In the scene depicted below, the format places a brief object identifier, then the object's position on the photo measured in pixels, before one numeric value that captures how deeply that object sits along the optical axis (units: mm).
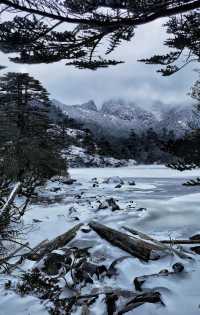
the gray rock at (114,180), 25064
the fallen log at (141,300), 4699
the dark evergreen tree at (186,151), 3828
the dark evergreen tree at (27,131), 18453
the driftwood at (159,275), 5524
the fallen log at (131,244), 6701
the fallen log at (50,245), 7176
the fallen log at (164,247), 6594
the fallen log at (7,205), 5568
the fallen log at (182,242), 7684
